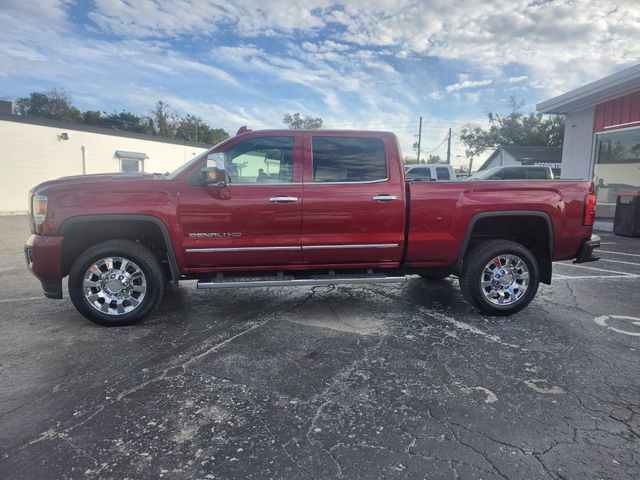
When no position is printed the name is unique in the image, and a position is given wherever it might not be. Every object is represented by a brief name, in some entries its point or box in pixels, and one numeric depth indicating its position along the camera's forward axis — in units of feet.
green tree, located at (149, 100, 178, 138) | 211.61
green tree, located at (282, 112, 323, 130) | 214.48
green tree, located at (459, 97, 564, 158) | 163.66
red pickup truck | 13.67
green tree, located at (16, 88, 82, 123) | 179.72
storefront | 40.68
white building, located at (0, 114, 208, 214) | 58.70
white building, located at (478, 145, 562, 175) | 129.90
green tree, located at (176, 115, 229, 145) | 197.77
